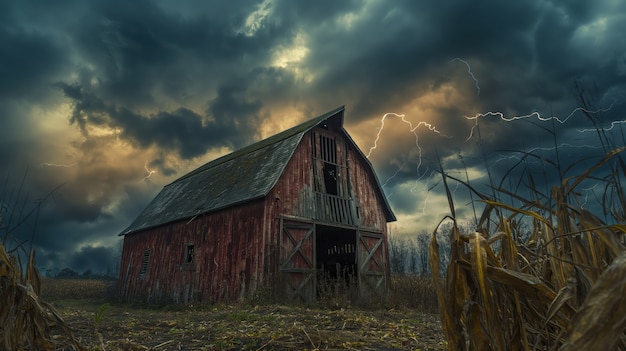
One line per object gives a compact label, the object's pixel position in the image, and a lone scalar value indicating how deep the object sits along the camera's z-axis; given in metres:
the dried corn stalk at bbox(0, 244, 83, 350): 2.65
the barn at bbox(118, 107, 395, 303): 12.39
